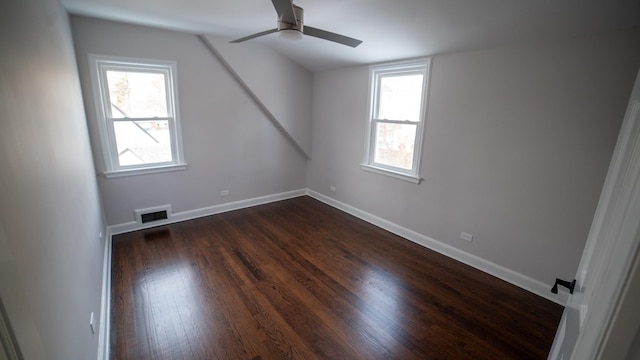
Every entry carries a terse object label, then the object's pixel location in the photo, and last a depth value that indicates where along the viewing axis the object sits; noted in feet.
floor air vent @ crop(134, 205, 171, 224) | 11.87
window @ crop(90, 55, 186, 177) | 10.45
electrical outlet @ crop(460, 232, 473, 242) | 9.93
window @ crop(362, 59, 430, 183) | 10.98
